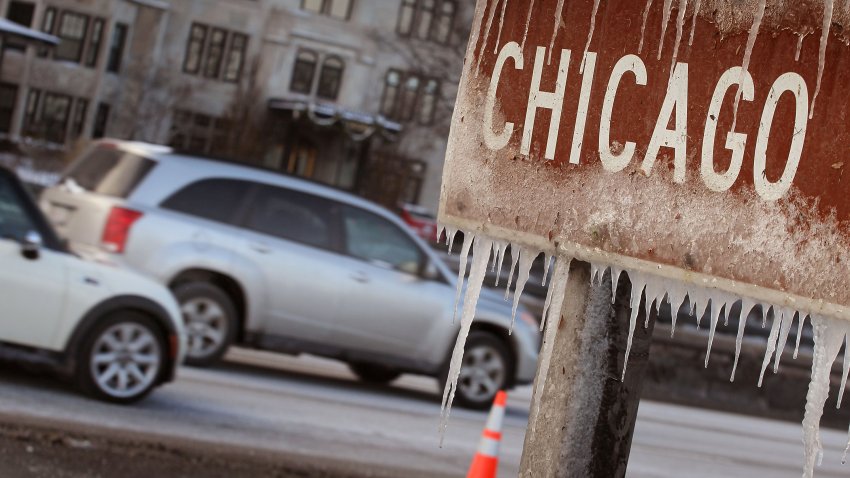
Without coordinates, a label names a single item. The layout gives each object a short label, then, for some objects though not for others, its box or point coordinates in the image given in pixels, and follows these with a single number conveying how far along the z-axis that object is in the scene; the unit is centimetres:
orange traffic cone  621
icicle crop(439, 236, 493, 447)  267
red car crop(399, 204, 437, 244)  4128
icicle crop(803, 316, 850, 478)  218
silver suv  1188
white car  900
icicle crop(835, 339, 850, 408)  235
